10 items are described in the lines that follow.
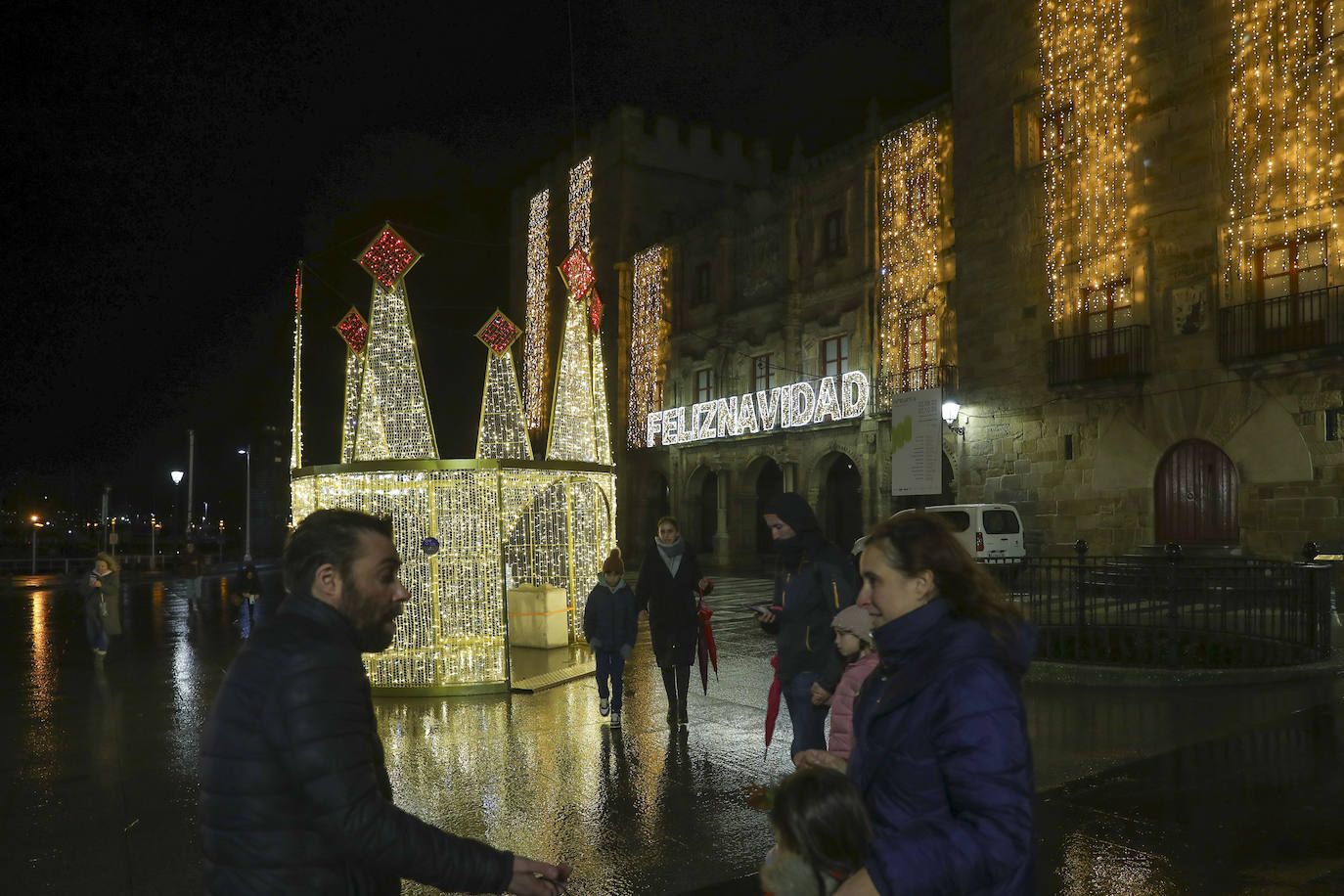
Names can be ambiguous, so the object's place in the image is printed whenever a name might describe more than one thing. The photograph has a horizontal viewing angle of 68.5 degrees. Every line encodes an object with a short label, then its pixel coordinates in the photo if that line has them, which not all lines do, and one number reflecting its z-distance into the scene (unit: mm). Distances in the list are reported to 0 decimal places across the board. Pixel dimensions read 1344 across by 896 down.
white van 20609
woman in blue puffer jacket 1968
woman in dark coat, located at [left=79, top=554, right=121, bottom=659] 13641
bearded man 2129
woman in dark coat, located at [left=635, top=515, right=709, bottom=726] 8516
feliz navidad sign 28453
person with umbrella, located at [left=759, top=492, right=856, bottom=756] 5883
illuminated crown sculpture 10539
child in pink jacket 4473
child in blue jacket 8648
